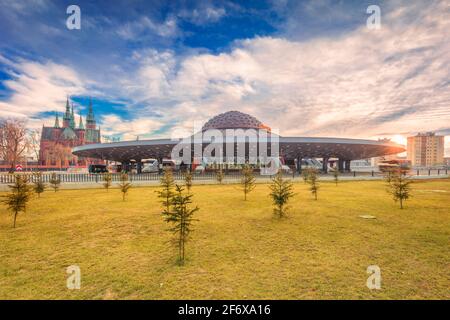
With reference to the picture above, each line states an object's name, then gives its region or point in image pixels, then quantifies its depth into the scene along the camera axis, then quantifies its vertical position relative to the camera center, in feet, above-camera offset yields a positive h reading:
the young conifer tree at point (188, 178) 67.33 -5.11
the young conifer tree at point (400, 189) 41.72 -5.47
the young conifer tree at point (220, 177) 91.15 -6.47
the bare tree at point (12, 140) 157.99 +17.96
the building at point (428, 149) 498.69 +33.58
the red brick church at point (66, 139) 308.60 +45.48
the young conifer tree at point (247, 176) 54.63 -3.78
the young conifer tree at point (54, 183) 69.46 -7.02
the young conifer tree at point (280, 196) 35.50 -5.86
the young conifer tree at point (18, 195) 31.72 -5.24
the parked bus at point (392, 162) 197.88 +0.57
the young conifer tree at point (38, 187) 58.54 -7.07
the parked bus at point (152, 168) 243.87 -6.83
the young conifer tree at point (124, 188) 53.17 -6.71
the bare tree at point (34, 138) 225.46 +26.89
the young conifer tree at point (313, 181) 51.72 -4.80
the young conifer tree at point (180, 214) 19.81 -5.08
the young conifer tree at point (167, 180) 41.46 -3.66
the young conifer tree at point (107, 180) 68.67 -6.02
